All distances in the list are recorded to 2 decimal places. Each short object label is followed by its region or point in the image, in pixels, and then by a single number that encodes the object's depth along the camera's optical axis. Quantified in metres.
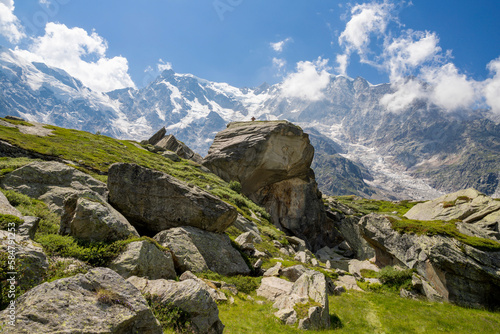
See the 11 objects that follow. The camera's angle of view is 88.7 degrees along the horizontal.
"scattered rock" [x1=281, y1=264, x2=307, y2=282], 21.91
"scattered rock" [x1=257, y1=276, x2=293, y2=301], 18.03
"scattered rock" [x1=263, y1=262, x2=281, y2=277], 21.80
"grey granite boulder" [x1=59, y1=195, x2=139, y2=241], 15.34
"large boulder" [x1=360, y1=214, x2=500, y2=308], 22.02
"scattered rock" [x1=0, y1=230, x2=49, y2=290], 8.71
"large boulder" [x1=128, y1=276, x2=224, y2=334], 10.80
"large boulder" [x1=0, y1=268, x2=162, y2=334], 6.59
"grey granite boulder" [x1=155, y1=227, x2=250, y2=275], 18.12
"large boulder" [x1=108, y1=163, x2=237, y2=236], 21.27
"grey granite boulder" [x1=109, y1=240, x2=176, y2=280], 13.81
